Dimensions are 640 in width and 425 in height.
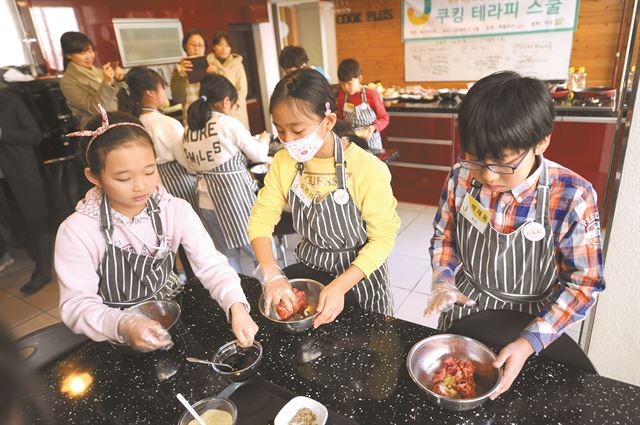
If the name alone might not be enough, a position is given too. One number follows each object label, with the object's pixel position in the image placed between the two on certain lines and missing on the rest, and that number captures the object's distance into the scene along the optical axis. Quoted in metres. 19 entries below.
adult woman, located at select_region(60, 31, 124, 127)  3.59
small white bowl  0.95
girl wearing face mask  1.41
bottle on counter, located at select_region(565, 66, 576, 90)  4.13
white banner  5.29
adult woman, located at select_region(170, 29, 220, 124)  4.41
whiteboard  5.46
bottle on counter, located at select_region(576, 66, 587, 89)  4.16
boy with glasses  1.00
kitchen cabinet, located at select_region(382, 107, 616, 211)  3.62
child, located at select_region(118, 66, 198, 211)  2.89
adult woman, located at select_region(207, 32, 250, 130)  4.95
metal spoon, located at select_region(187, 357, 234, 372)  1.14
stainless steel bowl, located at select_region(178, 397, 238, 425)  0.99
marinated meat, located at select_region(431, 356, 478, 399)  1.01
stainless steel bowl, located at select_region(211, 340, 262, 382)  1.10
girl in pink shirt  1.24
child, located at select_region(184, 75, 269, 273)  2.74
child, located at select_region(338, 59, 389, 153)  3.84
